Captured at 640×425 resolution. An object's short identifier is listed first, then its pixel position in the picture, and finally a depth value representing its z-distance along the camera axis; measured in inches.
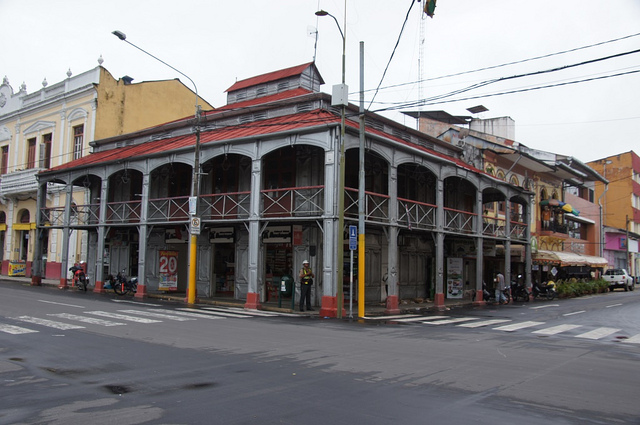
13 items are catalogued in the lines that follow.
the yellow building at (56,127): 1267.2
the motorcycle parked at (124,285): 921.5
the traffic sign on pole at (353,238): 675.4
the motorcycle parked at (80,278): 993.1
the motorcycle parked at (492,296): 994.1
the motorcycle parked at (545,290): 1159.6
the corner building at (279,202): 738.2
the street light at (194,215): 803.4
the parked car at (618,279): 1660.9
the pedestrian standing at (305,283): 711.1
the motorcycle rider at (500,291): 992.6
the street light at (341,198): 665.0
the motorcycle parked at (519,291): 1100.5
